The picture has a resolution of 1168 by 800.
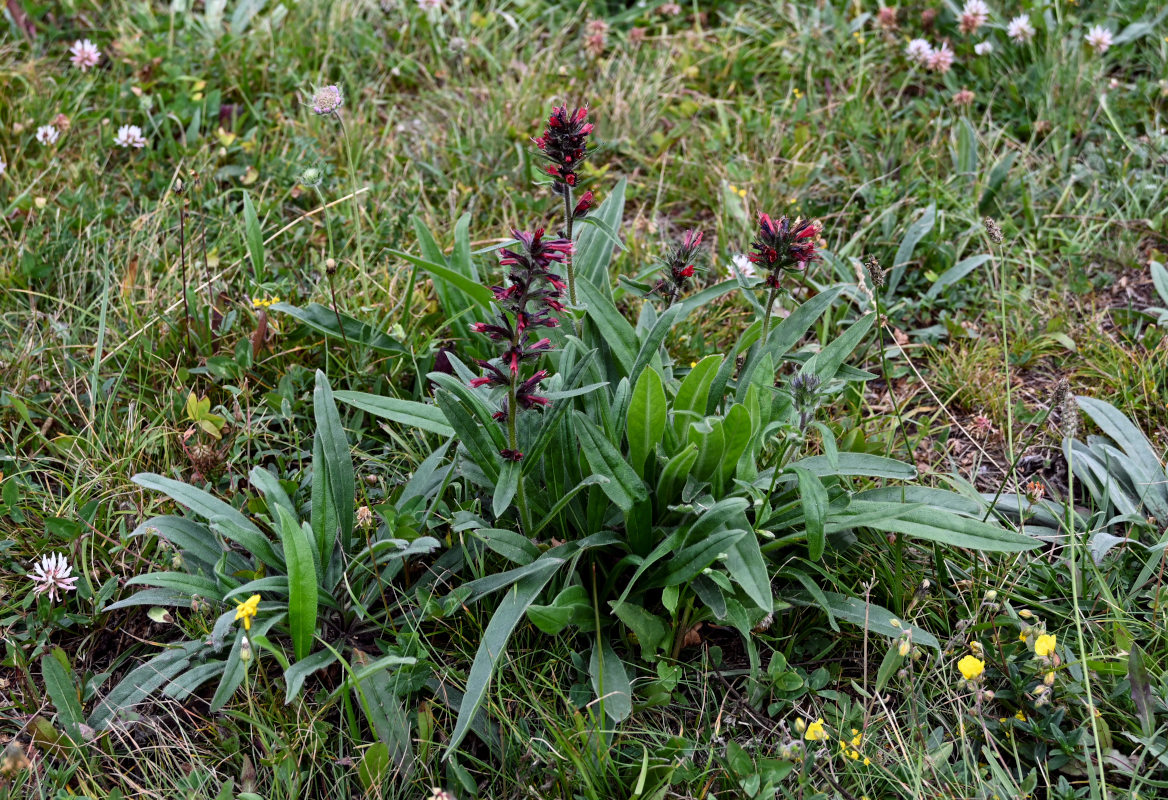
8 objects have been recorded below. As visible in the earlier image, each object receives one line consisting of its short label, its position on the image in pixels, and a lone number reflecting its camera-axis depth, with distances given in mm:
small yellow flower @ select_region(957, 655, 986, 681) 1917
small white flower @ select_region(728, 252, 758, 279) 3061
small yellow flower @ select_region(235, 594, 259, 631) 1890
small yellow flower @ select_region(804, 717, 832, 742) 1928
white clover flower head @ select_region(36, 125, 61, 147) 3416
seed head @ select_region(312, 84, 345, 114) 2805
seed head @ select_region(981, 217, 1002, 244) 2367
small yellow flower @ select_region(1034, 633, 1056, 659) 1945
